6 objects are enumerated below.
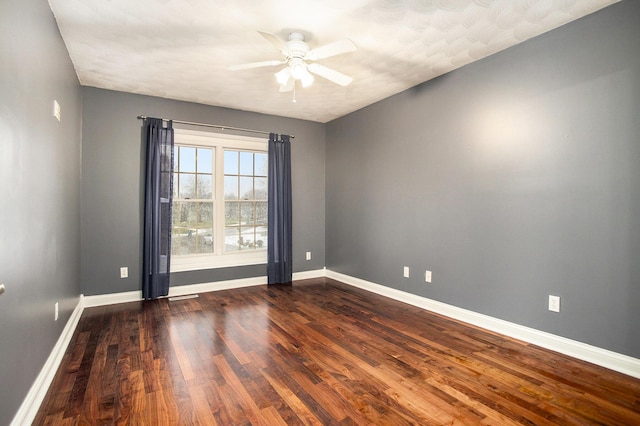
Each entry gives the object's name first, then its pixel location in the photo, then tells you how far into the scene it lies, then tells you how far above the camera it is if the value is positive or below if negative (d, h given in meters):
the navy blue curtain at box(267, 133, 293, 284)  5.05 +0.04
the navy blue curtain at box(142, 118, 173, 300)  4.18 +0.11
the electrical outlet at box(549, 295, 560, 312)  2.71 -0.73
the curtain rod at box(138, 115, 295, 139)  4.24 +1.26
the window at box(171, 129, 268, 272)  4.60 +0.21
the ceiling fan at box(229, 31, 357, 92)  2.50 +1.26
